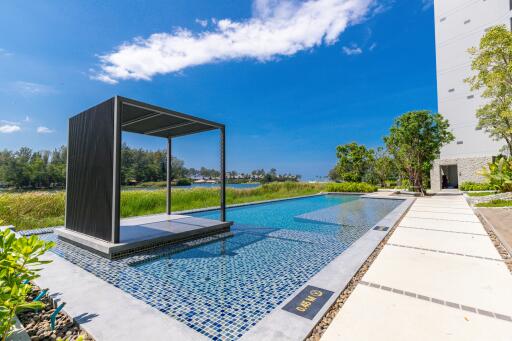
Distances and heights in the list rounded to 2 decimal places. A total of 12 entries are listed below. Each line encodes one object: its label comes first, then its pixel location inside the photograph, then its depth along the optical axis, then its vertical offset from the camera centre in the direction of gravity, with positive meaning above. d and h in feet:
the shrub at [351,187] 60.64 -2.73
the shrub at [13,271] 4.60 -2.13
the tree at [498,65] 33.60 +18.10
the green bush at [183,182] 87.92 -1.64
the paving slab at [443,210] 27.17 -4.23
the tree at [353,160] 72.87 +5.74
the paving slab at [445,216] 22.68 -4.27
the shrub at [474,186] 51.55 -2.31
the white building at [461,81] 58.54 +27.81
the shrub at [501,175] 34.14 +0.24
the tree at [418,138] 50.08 +8.80
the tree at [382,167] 80.23 +3.72
